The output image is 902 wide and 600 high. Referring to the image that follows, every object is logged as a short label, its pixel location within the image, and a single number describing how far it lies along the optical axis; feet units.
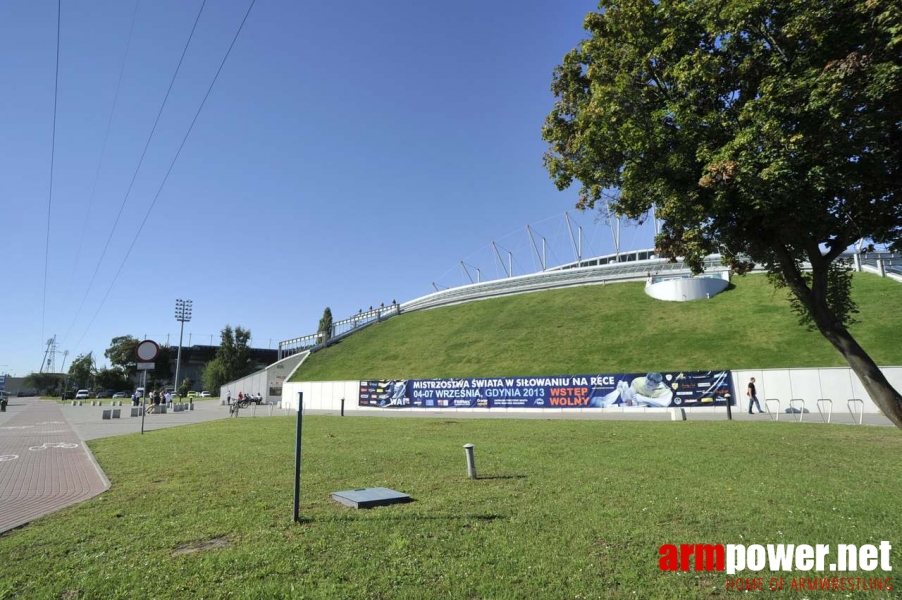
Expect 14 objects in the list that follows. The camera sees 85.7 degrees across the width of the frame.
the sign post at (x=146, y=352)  57.06
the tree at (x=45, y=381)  460.92
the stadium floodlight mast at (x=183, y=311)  297.74
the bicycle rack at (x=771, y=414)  76.92
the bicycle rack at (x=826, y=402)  85.22
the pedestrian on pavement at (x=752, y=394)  86.63
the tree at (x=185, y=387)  301.35
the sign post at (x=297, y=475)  20.58
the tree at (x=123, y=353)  375.59
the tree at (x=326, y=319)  346.70
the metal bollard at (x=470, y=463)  30.60
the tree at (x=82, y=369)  374.02
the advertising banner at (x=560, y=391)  96.12
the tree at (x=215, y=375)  289.12
